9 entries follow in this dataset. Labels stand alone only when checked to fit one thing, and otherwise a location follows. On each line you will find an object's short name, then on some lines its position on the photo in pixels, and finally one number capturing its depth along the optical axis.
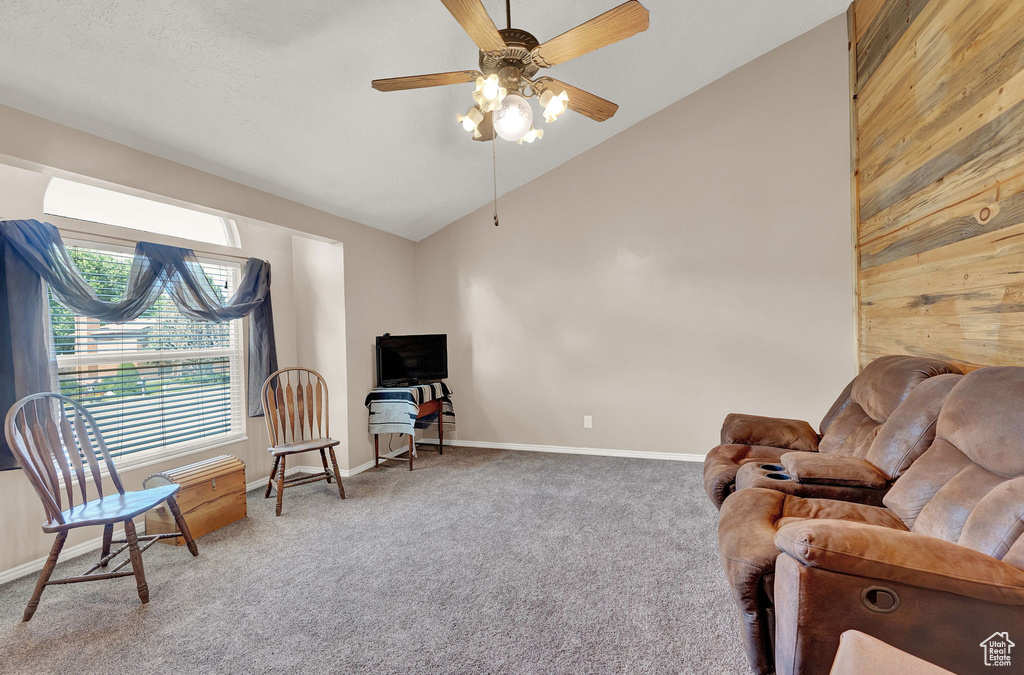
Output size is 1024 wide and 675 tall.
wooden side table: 4.22
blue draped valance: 2.37
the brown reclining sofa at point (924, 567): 1.08
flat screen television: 4.32
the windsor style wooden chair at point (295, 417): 3.30
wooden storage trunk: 2.75
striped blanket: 4.06
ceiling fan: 1.56
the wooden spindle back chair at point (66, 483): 2.04
